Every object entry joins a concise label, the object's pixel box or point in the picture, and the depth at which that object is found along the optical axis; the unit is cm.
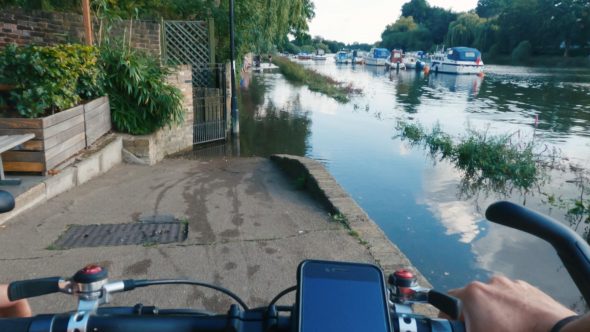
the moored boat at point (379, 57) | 6669
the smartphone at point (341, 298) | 83
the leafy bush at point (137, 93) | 741
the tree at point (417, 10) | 11381
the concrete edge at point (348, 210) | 347
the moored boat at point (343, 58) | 8001
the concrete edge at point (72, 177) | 435
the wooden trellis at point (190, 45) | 993
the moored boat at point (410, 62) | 5688
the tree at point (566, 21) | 6175
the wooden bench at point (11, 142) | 427
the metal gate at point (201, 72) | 995
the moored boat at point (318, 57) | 9364
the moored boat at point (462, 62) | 4403
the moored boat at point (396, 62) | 5719
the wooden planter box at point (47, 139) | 463
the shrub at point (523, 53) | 6644
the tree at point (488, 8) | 10014
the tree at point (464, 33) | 7531
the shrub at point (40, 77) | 489
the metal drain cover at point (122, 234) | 387
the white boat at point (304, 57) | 8758
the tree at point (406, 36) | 9532
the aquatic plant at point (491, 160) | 840
